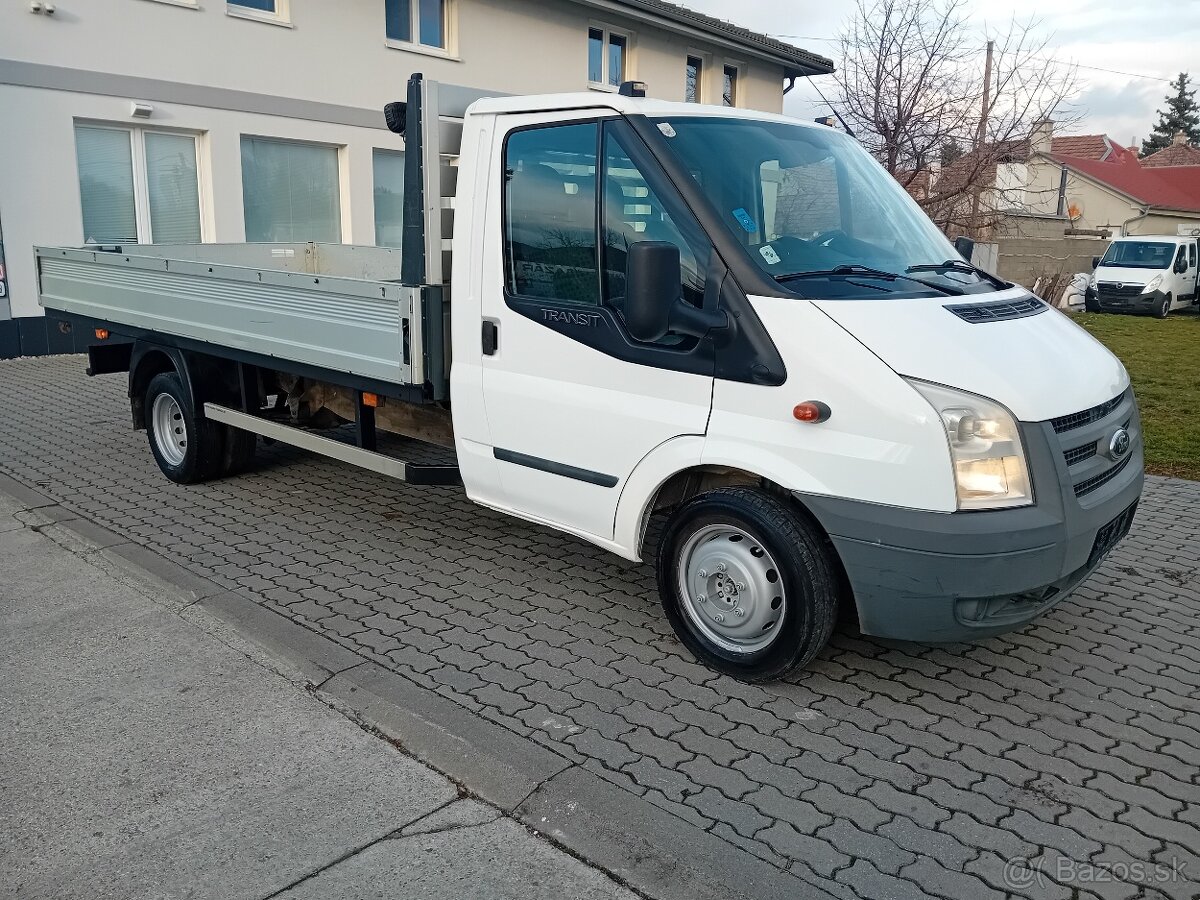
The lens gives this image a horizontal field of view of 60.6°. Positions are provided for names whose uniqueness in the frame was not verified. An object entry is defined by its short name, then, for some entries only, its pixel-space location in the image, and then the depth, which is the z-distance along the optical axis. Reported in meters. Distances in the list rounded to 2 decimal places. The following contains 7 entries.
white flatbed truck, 3.66
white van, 24.12
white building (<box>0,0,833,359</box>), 12.44
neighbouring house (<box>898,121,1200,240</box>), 17.47
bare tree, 16.69
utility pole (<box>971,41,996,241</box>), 17.14
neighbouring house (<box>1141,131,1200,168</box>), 63.88
